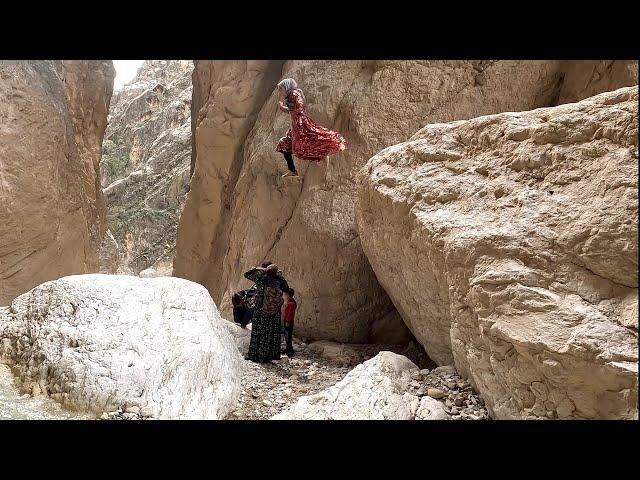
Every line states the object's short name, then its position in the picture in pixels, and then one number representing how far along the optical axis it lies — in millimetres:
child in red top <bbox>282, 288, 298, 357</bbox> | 6512
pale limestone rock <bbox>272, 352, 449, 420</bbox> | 3566
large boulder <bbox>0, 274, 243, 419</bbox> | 3760
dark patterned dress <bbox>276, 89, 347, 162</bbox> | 6738
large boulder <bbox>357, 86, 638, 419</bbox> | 2773
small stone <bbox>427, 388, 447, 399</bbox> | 3840
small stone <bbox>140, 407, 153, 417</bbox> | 3697
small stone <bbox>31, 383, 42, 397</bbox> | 3667
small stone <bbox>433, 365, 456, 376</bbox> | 4246
